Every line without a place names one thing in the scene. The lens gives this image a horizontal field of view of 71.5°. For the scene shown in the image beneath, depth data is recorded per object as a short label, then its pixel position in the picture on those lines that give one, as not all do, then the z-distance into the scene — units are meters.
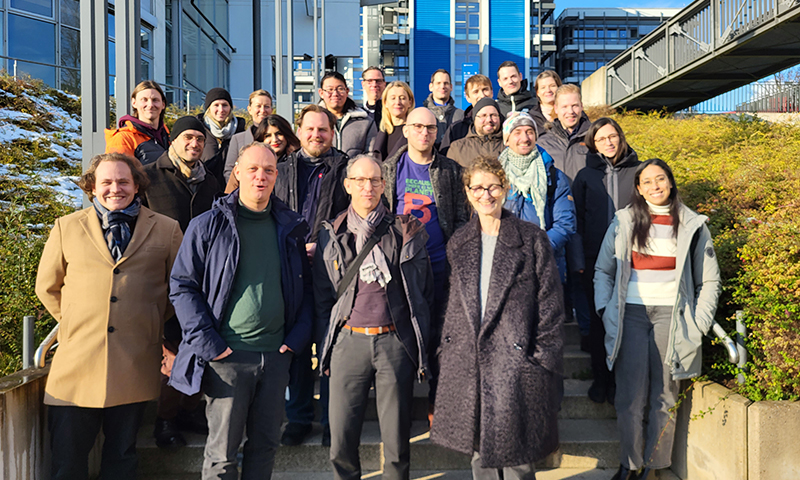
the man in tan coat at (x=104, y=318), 3.02
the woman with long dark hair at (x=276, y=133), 4.21
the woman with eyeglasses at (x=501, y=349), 2.97
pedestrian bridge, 9.27
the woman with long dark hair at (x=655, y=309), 3.43
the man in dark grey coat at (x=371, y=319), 3.12
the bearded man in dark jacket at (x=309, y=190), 3.89
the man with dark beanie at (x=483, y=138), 4.37
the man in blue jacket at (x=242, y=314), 2.91
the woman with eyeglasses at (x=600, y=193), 4.28
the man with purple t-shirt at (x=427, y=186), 3.75
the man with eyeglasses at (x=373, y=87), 5.88
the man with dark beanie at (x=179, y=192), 3.83
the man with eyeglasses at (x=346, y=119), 5.13
